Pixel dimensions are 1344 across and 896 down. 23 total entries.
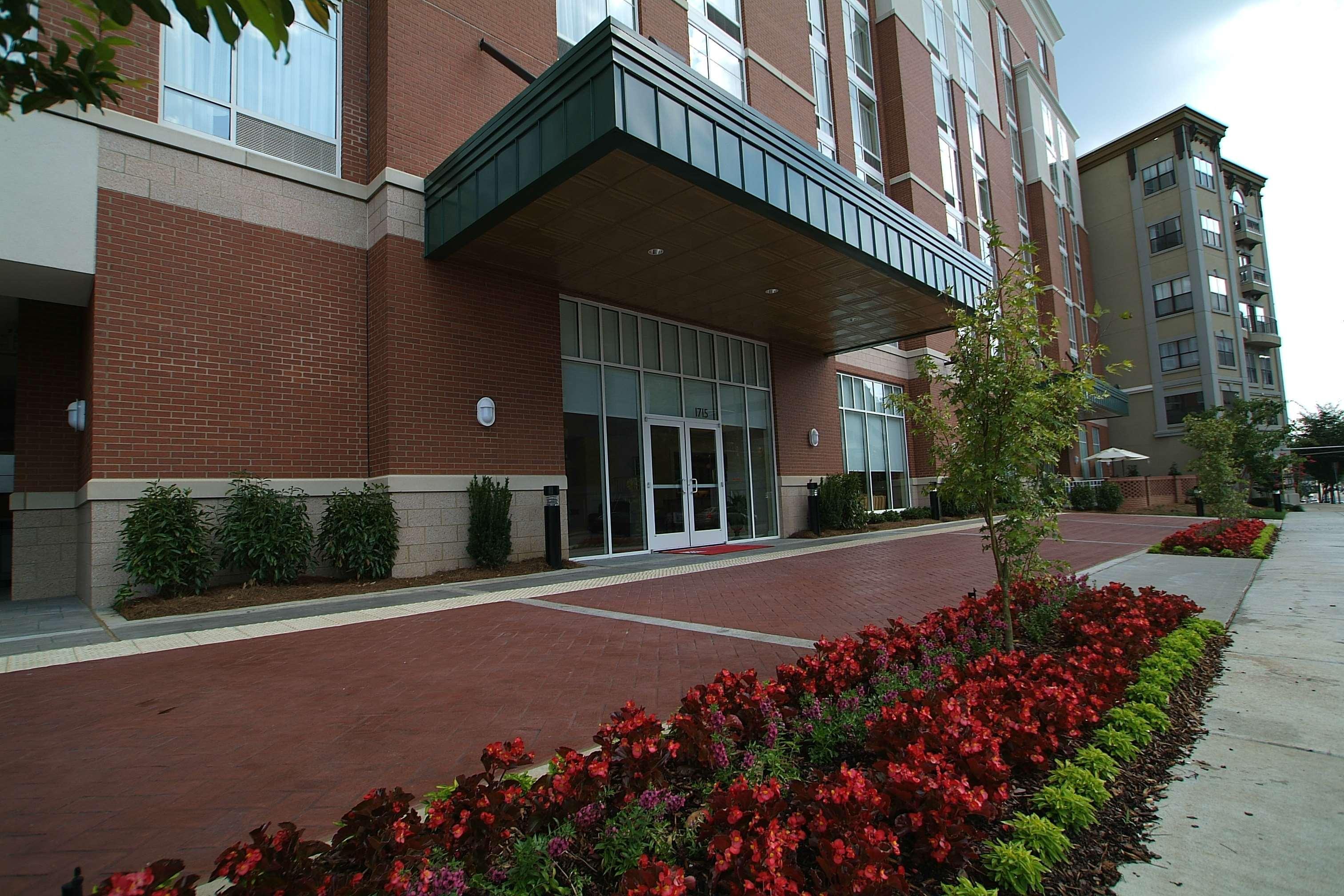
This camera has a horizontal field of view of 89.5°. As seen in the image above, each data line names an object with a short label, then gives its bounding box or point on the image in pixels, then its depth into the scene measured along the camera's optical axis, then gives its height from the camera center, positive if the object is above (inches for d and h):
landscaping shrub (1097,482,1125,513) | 989.8 -29.8
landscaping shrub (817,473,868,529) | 673.0 -13.1
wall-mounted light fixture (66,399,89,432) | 342.0 +54.8
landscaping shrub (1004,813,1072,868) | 89.8 -48.0
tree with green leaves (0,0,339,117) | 63.7 +48.3
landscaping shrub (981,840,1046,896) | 83.6 -48.5
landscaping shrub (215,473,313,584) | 317.7 -9.6
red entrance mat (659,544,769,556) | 505.7 -42.6
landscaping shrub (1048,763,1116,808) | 104.4 -47.5
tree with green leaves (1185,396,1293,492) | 911.0 +35.6
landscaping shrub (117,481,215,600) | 291.4 -11.4
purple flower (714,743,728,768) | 110.5 -43.0
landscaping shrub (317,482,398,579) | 348.5 -12.6
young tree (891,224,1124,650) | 178.1 +18.0
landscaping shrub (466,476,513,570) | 389.7 -12.8
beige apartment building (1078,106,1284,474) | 1589.6 +478.8
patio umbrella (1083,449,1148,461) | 1155.9 +37.3
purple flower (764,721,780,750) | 120.7 -43.5
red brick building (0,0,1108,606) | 310.8 +146.1
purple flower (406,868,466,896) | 75.8 -42.6
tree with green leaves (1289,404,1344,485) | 1875.0 +75.2
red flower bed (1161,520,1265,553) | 434.3 -43.8
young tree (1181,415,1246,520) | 537.6 +3.6
